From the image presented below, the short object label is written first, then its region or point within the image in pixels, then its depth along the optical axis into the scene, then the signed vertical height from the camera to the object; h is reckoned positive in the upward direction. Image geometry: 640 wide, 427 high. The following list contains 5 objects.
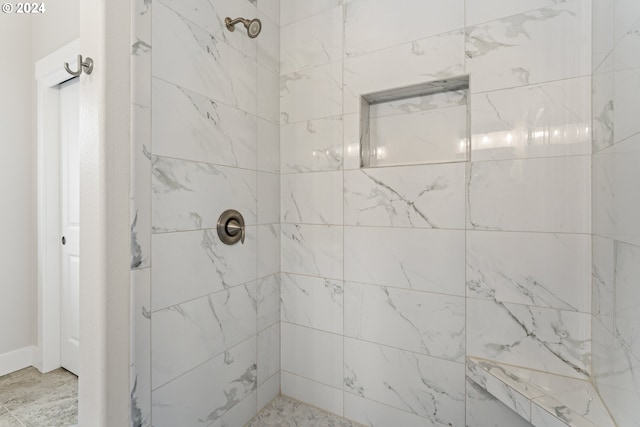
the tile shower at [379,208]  1.03 +0.01
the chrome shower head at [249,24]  1.32 +0.83
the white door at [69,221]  2.03 -0.08
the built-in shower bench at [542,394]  0.94 -0.64
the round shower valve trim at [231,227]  1.35 -0.08
